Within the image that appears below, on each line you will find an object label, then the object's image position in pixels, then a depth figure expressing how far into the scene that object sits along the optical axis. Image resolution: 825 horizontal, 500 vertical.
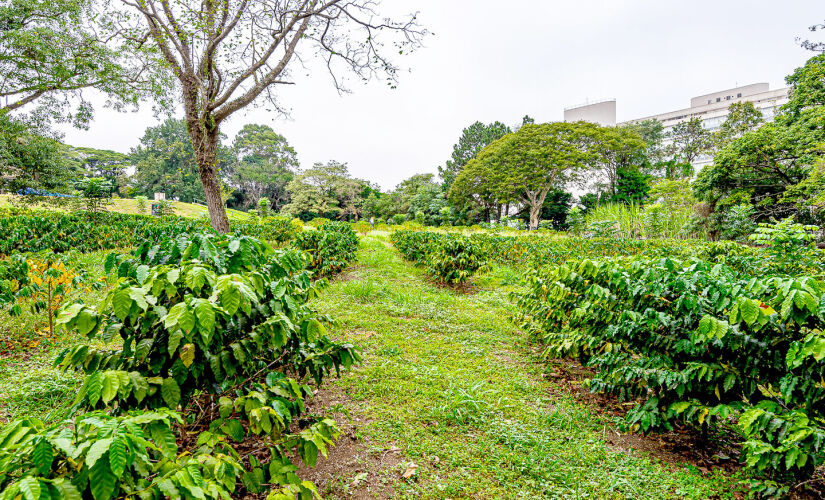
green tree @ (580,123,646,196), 24.03
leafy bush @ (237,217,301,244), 10.76
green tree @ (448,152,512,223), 26.08
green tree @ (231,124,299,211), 39.53
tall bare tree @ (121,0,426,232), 7.82
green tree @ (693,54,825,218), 12.63
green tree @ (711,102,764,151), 22.47
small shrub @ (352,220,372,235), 17.41
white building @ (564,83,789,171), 37.16
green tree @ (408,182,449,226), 29.23
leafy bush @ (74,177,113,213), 10.84
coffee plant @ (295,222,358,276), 6.68
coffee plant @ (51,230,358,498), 1.29
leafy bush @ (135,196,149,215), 20.72
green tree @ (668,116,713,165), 28.73
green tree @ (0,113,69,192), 9.78
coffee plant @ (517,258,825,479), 1.70
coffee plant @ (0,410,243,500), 0.79
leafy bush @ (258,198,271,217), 20.88
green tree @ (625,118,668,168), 30.69
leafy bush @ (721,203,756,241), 11.98
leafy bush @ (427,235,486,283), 6.39
